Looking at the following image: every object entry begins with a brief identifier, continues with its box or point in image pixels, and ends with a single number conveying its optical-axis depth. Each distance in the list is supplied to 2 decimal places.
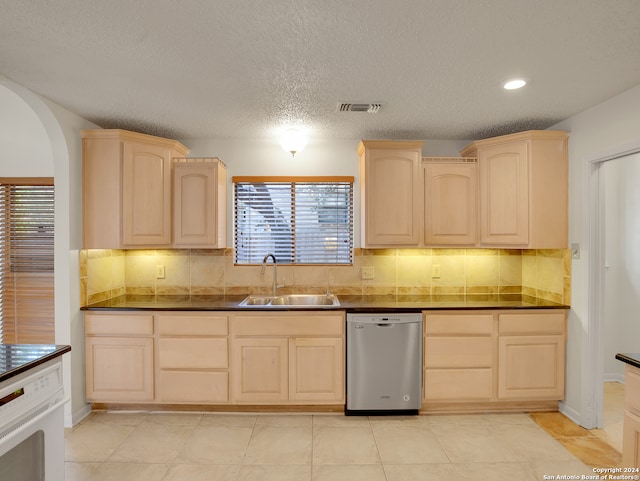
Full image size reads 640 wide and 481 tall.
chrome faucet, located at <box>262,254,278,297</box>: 3.17
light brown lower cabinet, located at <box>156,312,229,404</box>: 2.69
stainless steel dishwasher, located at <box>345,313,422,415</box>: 2.67
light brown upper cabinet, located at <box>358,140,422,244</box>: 2.95
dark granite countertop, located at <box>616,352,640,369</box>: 1.42
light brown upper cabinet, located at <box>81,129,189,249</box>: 2.71
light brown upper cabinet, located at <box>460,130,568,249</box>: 2.74
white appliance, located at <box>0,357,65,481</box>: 1.27
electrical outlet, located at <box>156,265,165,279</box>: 3.29
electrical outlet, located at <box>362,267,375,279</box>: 3.32
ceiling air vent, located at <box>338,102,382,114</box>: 2.45
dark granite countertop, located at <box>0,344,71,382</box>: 1.31
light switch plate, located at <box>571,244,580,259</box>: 2.64
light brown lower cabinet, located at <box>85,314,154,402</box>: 2.69
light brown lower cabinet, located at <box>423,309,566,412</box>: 2.71
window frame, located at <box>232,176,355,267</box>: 3.31
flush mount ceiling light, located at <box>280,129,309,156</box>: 2.98
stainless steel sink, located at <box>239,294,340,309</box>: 3.17
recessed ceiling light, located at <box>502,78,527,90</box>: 2.09
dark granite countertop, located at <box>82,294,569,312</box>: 2.70
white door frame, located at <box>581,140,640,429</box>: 2.52
